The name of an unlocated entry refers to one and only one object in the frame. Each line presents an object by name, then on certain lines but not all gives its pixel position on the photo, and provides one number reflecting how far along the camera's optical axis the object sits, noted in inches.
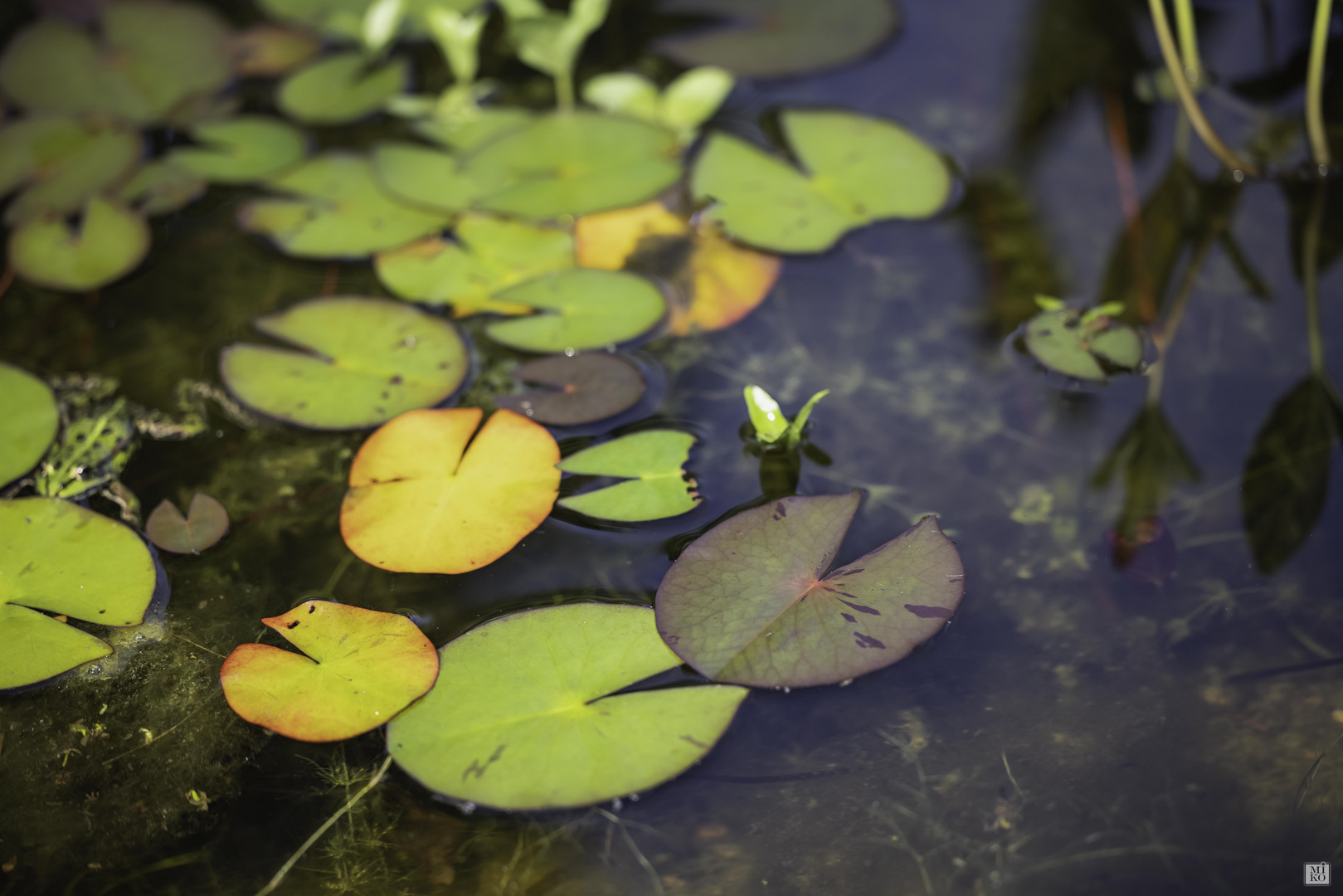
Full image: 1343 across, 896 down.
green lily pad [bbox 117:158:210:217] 45.7
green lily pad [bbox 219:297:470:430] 41.5
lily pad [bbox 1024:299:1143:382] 41.8
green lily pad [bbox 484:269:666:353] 42.3
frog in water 40.6
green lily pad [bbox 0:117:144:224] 45.7
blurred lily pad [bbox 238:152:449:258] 44.5
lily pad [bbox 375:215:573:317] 43.4
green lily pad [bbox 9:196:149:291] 44.4
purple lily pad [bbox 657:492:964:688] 37.7
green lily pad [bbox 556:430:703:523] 39.8
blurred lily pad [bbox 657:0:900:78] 48.4
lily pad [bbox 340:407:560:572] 39.3
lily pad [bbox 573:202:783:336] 43.3
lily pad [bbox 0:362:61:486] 40.8
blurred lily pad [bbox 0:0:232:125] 47.9
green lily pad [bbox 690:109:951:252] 44.4
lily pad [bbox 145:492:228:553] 39.9
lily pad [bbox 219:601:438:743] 37.5
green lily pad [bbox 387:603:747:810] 36.9
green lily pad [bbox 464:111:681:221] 44.8
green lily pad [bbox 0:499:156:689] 38.4
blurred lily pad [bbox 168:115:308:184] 46.3
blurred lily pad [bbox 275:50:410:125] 47.6
